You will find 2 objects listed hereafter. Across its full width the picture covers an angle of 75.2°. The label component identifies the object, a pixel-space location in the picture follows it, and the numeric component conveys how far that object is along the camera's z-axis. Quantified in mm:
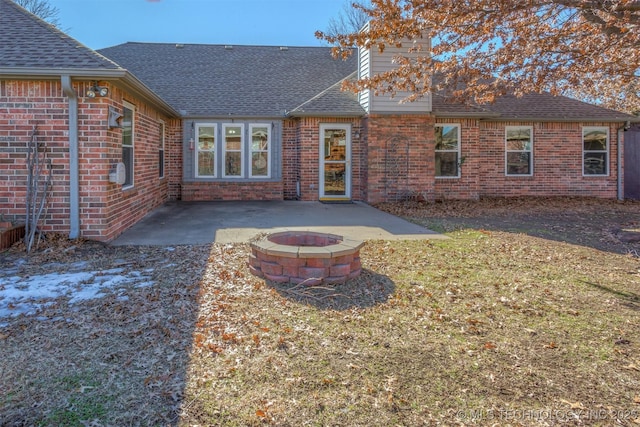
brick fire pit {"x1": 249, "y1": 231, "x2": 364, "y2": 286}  4367
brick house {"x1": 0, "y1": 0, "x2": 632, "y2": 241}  11867
